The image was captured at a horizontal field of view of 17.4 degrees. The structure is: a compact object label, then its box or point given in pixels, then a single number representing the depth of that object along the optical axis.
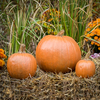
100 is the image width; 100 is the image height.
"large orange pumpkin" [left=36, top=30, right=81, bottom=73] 2.42
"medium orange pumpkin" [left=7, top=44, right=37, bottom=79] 2.29
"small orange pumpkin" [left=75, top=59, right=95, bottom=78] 2.31
